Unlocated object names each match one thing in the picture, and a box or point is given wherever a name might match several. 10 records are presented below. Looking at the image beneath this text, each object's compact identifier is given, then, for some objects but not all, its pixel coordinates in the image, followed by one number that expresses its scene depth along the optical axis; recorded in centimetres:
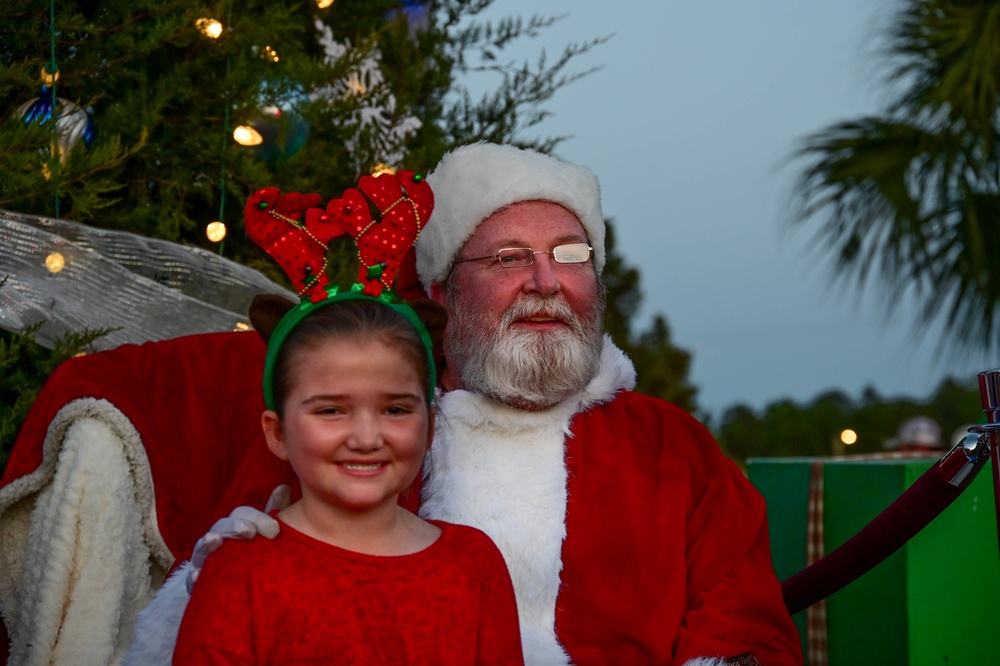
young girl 193
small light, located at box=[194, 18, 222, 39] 326
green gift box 356
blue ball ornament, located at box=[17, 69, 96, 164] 287
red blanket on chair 256
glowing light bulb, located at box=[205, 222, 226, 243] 347
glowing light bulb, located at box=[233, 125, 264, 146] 343
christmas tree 291
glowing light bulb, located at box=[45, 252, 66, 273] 288
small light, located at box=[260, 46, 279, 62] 365
